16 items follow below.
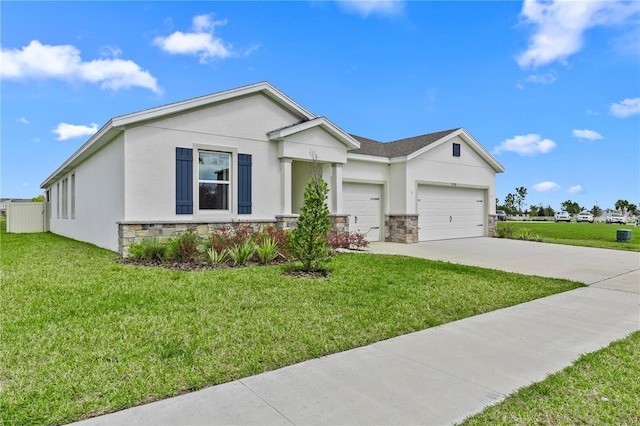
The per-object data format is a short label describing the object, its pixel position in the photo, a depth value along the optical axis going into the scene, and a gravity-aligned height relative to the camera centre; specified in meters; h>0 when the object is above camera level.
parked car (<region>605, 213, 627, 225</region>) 46.09 -0.66
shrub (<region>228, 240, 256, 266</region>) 8.13 -0.90
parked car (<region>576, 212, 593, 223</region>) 50.62 -0.45
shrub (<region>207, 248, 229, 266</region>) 7.94 -0.94
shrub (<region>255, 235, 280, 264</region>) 8.39 -0.87
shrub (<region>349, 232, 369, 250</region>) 11.51 -0.85
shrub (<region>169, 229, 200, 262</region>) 8.30 -0.78
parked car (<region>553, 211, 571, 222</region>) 48.41 -0.43
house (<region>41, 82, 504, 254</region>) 9.30 +1.36
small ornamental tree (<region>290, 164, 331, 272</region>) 7.17 -0.33
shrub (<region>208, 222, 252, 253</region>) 8.56 -0.58
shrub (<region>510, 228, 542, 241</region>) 16.44 -0.99
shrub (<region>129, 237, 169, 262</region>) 8.36 -0.85
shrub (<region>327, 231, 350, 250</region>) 10.96 -0.78
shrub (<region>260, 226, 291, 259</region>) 9.15 -0.61
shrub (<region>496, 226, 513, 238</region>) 17.57 -0.85
